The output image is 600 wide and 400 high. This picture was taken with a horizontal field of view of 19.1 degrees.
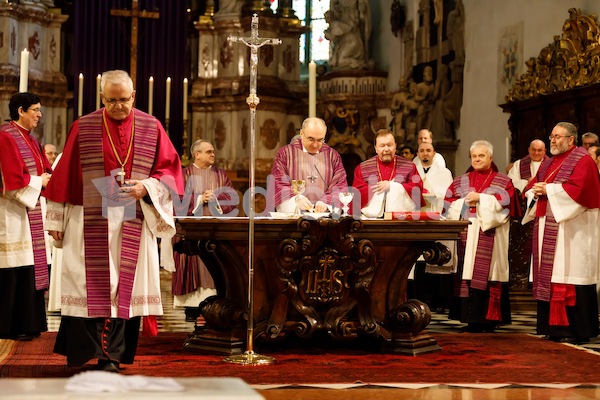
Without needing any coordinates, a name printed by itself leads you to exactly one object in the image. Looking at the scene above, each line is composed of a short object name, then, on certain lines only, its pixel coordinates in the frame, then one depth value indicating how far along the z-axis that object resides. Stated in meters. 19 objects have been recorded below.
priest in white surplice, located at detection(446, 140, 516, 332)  16.04
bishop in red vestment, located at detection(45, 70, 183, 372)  10.58
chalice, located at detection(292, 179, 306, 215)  12.61
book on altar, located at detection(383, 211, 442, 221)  12.65
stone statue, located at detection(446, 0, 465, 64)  29.57
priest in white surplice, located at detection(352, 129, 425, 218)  14.35
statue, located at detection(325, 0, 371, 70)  32.71
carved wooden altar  12.34
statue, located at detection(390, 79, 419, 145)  30.52
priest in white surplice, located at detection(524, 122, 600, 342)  14.51
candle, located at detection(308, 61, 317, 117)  12.04
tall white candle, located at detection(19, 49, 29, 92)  12.89
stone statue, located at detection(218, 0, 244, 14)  31.14
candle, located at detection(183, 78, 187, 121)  26.24
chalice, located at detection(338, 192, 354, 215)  12.80
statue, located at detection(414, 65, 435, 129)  30.19
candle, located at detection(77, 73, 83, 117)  24.48
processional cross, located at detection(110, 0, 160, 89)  30.63
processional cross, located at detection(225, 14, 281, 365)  11.34
